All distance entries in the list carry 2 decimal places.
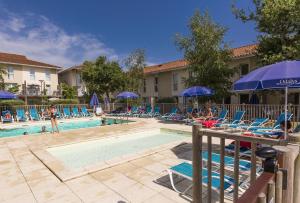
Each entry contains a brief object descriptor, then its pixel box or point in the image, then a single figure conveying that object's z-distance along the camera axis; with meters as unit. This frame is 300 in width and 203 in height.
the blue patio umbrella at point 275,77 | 3.79
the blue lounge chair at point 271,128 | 8.24
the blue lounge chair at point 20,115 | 17.12
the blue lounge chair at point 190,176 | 3.39
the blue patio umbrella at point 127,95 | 17.93
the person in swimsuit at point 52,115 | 11.41
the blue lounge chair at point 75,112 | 20.29
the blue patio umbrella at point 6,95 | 11.65
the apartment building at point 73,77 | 36.97
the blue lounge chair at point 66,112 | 19.66
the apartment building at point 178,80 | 17.19
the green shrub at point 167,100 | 25.13
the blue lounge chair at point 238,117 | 11.29
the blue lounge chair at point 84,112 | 21.00
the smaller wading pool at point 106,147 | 7.28
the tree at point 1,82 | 19.39
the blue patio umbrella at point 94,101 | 21.38
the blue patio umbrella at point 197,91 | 12.57
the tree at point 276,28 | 12.14
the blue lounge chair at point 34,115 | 17.82
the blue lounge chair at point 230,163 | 3.88
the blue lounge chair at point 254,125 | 9.09
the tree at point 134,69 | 26.14
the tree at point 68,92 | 32.03
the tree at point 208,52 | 15.51
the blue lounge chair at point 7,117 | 16.69
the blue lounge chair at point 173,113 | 16.36
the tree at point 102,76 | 25.38
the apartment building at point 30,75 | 29.91
